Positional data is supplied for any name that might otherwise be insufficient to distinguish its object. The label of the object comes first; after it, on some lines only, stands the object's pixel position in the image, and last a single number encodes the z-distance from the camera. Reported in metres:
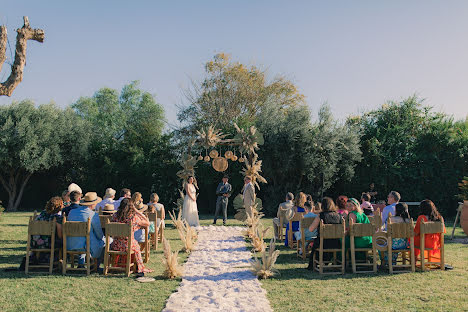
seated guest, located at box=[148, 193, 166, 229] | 8.91
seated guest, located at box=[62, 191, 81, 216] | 6.78
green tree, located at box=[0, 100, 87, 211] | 20.45
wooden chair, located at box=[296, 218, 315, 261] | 7.64
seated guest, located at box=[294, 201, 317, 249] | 7.93
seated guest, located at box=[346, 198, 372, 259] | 6.82
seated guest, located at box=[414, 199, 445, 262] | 6.85
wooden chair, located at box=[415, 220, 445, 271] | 6.62
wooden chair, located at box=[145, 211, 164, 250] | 8.49
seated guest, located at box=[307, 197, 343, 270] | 6.82
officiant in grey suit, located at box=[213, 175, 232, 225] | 13.92
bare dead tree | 7.75
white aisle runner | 4.89
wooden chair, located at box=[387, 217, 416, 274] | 6.54
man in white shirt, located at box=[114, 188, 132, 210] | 8.71
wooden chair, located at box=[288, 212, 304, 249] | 8.85
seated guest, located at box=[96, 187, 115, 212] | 8.95
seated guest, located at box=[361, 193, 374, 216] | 9.28
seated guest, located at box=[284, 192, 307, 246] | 9.14
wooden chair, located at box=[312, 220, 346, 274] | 6.56
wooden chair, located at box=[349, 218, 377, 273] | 6.59
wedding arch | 13.58
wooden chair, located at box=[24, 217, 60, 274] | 6.34
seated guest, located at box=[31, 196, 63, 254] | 6.50
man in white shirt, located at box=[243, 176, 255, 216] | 13.21
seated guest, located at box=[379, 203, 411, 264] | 6.91
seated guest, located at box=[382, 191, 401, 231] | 8.02
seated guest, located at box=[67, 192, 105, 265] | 6.47
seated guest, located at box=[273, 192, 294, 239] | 10.11
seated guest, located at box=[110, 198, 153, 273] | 6.52
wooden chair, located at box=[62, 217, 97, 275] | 6.30
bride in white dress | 12.83
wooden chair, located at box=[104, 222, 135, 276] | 6.31
